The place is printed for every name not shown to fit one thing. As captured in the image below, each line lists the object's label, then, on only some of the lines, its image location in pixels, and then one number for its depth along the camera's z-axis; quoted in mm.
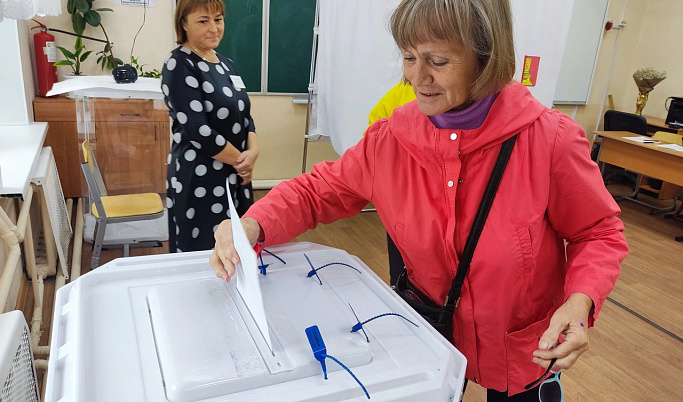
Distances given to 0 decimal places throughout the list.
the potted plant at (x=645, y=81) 4922
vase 5082
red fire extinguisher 3332
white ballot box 640
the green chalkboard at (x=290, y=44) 4023
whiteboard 4984
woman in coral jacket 803
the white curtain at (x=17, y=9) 1346
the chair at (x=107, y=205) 2486
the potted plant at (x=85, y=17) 3385
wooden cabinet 2799
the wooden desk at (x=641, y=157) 4088
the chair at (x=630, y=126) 4727
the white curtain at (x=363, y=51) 3119
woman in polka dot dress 1888
